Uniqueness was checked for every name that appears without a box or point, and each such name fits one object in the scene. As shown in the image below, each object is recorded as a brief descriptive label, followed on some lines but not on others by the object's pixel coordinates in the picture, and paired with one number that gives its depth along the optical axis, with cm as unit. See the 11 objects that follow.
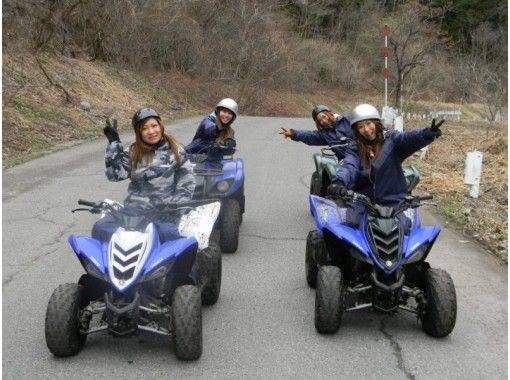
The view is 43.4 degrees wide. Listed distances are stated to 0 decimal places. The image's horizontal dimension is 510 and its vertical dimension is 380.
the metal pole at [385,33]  1664
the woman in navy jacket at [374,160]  527
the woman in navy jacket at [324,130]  779
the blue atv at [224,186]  688
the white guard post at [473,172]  927
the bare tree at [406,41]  2601
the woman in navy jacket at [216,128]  736
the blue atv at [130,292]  418
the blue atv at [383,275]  466
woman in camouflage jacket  526
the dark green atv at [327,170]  762
